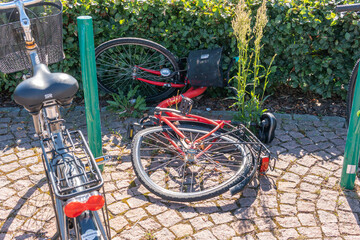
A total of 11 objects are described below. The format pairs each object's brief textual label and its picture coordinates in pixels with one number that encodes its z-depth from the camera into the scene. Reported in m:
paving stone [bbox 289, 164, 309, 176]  4.34
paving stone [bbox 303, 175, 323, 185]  4.18
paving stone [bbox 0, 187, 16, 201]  3.94
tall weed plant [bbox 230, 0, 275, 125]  4.50
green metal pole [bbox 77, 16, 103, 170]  3.80
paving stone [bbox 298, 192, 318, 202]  3.92
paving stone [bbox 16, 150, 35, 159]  4.61
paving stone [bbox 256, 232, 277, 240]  3.43
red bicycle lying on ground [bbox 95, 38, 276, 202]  4.04
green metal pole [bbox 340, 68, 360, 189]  3.74
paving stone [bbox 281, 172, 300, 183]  4.21
